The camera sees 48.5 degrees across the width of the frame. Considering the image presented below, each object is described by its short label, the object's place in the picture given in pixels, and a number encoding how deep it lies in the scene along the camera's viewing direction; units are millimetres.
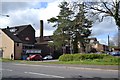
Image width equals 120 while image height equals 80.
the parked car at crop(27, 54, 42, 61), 32776
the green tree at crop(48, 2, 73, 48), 37351
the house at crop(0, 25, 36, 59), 37256
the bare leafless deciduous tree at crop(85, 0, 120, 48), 15669
